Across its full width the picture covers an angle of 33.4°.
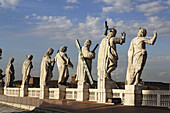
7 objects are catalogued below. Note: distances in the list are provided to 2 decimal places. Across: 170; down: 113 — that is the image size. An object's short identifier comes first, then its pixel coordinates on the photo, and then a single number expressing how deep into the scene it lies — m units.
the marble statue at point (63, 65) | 23.30
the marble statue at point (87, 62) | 20.50
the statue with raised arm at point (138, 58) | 15.99
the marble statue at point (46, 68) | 25.16
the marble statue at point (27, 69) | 29.19
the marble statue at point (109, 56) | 18.28
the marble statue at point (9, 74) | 33.28
